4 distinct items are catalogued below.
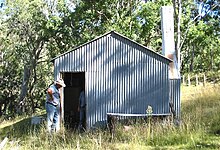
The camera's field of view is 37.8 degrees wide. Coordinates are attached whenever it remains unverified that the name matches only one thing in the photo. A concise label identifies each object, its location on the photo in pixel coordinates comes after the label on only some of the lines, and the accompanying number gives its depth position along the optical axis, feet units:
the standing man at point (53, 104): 33.94
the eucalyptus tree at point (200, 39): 74.69
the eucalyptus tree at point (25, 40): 73.00
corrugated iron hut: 36.94
